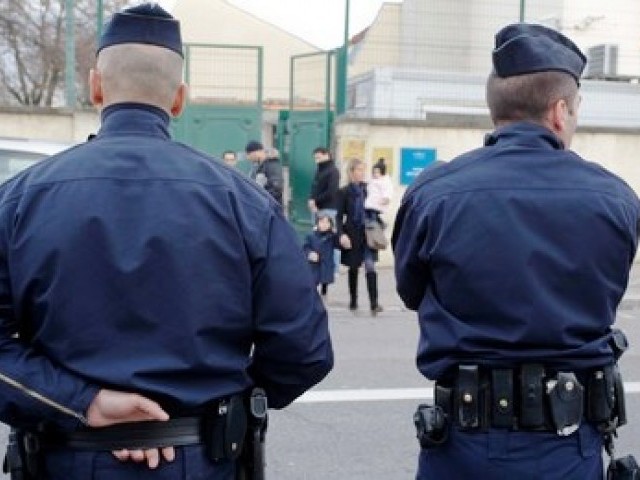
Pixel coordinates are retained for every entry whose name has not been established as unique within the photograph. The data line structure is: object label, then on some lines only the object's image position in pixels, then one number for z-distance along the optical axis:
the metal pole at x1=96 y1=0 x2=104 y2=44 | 13.85
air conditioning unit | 19.72
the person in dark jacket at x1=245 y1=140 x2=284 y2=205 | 11.29
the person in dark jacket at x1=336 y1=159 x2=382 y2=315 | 10.16
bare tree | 25.86
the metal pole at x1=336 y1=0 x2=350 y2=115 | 13.63
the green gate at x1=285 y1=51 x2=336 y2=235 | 13.76
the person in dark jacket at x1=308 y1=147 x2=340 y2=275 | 11.12
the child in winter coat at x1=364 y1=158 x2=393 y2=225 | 12.00
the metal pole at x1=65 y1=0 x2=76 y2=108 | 13.75
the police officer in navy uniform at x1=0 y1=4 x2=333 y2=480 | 2.23
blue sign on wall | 13.47
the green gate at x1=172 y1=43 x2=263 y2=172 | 14.16
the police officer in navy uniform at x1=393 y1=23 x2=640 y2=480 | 2.62
